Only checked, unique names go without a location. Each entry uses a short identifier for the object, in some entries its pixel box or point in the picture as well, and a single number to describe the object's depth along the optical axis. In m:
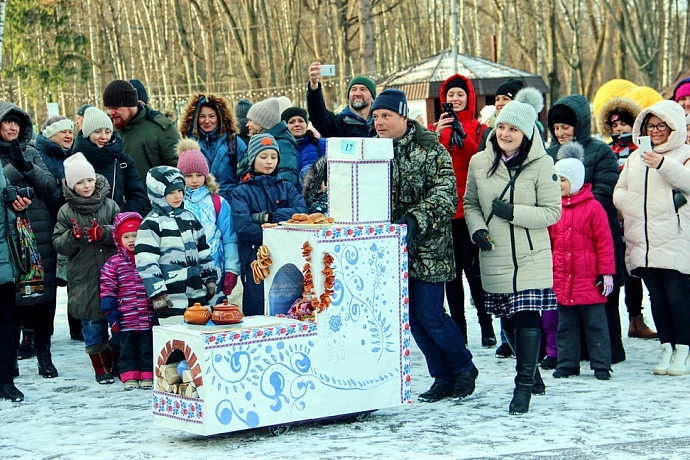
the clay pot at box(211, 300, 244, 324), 9.98
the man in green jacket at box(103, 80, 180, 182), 14.77
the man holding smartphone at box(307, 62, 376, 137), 14.42
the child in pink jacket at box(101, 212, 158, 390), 12.71
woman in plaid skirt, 10.92
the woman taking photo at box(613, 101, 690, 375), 12.84
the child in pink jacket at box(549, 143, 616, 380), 12.91
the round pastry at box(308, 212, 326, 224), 10.48
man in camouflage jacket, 11.14
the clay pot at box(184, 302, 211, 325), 10.04
